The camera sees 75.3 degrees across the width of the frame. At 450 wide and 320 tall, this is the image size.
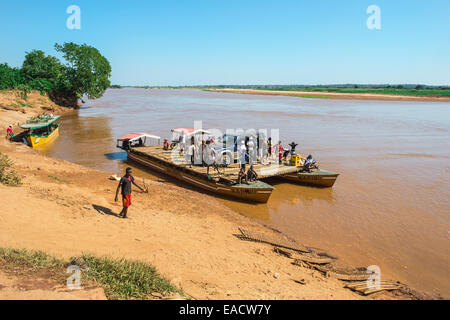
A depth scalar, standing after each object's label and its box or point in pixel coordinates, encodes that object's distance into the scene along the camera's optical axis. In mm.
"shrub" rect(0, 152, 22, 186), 10727
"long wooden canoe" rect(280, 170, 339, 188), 16391
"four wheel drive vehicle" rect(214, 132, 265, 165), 17012
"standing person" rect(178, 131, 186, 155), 19406
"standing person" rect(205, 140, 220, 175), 16375
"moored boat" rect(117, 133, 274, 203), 14062
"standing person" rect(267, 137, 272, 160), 19178
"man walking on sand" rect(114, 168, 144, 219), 9406
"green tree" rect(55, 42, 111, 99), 53062
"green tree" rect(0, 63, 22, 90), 44719
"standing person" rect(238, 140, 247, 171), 15694
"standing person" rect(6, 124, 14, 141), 26106
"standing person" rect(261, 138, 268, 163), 17795
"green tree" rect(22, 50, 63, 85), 52406
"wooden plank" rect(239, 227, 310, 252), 9381
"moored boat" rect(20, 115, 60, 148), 25141
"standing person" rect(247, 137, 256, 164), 17180
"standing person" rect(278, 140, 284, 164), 17511
